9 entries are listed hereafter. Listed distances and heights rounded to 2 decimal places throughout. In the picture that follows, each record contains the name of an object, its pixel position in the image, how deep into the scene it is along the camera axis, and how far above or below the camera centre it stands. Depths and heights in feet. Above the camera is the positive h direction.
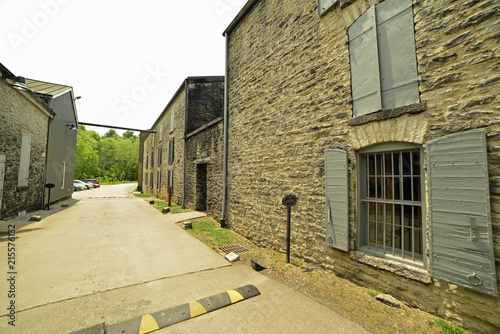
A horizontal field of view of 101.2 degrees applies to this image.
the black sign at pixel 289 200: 14.44 -1.70
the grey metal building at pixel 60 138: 38.23 +8.07
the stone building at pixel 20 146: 24.98 +4.02
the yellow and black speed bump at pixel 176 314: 8.18 -6.21
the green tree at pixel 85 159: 114.93 +9.62
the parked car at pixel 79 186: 86.69 -4.68
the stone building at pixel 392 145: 8.21 +1.71
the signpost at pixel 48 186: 34.56 -1.92
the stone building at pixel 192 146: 29.99 +5.73
